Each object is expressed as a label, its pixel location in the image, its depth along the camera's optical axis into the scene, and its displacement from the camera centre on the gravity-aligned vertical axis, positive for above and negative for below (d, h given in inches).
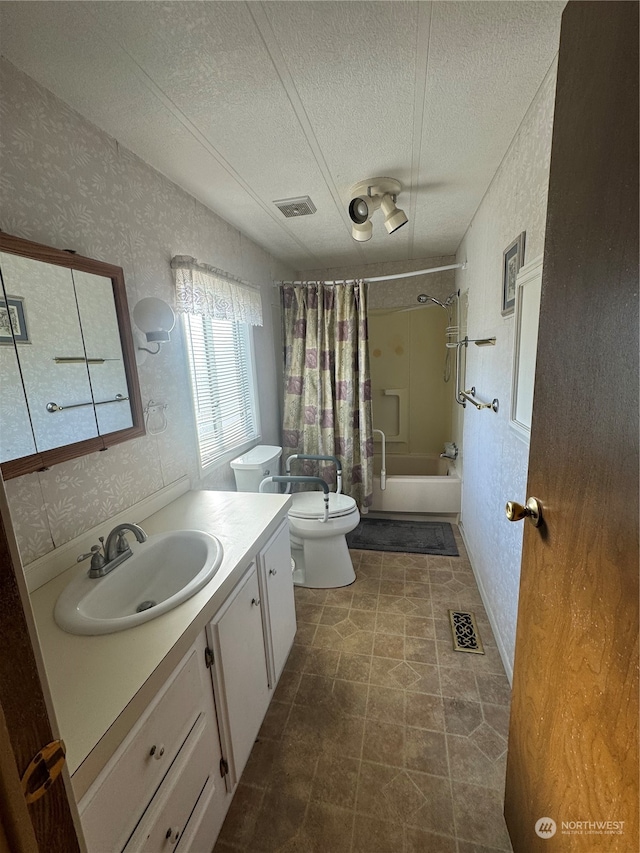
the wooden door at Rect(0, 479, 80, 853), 14.7 -14.8
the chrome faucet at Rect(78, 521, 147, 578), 41.9 -22.2
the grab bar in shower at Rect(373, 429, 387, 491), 117.6 -39.6
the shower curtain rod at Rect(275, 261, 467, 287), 95.6 +24.4
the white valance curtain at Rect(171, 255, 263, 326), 64.7 +16.0
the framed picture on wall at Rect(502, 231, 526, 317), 54.5 +14.5
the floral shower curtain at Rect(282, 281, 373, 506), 109.0 -5.0
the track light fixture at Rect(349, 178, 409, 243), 68.3 +31.6
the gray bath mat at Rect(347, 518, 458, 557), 103.7 -55.3
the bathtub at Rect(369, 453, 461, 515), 116.3 -45.5
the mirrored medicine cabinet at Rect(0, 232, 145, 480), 37.8 +2.1
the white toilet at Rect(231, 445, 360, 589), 84.7 -40.6
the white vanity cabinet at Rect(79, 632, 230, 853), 25.7 -35.2
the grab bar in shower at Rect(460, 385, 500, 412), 69.4 -9.8
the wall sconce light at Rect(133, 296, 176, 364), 55.2 +8.3
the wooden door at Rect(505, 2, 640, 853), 20.2 -7.6
